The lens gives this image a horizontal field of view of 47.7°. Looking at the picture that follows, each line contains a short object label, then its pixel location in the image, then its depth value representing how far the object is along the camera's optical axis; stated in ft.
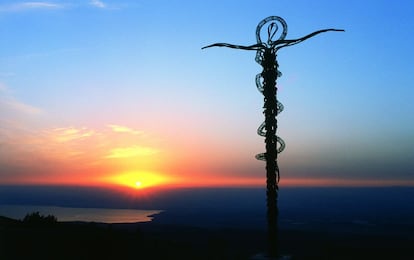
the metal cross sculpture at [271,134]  66.59
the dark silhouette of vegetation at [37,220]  87.59
